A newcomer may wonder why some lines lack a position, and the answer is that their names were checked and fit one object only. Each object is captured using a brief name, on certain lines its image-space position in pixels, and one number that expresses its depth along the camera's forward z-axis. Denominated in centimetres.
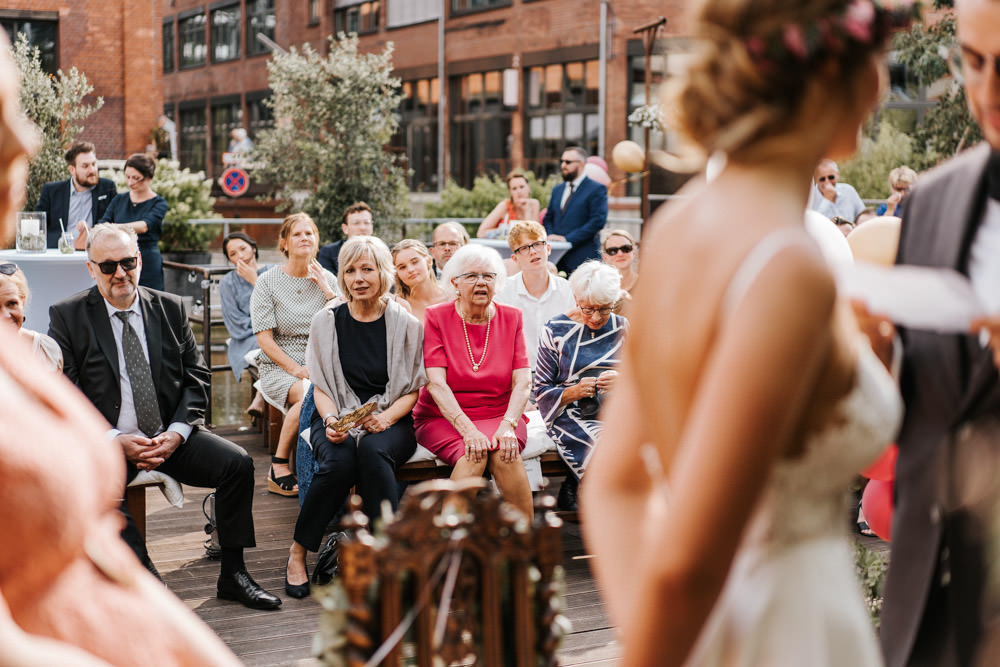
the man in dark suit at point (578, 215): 973
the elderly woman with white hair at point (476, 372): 529
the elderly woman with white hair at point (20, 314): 448
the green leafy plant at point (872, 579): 364
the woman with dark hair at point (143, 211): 862
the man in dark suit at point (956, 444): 171
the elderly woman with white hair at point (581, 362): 543
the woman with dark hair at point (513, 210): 1059
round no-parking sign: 2161
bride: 110
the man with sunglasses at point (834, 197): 916
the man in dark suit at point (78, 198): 897
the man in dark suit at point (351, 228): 786
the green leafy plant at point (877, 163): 2006
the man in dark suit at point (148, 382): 465
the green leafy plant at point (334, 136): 1617
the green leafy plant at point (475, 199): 1977
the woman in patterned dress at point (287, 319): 653
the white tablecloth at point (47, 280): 810
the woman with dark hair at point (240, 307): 774
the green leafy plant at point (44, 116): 1427
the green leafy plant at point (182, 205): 1507
